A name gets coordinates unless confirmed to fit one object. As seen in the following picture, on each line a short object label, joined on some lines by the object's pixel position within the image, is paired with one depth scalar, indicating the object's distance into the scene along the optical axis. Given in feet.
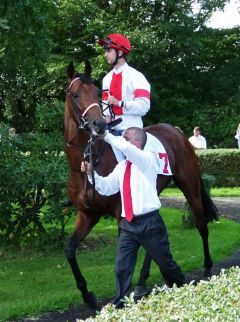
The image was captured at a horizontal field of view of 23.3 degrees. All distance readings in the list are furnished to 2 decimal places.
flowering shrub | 10.37
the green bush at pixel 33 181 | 27.37
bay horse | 18.94
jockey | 20.48
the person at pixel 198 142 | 68.88
